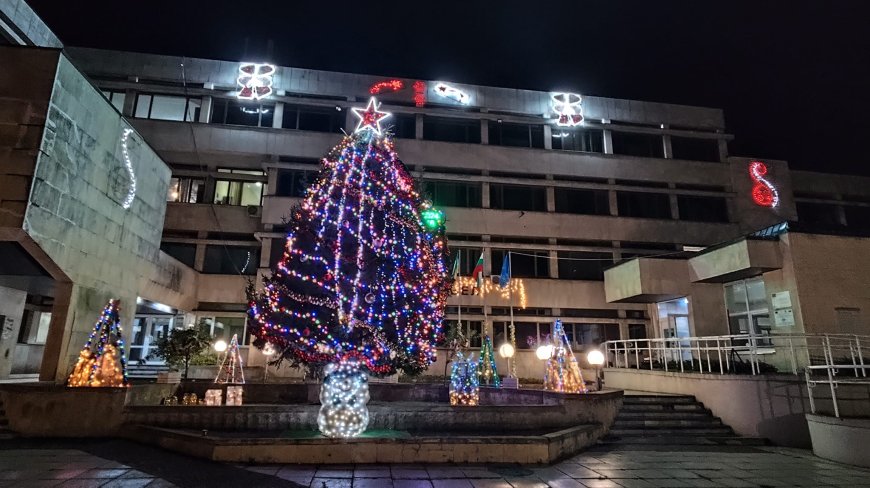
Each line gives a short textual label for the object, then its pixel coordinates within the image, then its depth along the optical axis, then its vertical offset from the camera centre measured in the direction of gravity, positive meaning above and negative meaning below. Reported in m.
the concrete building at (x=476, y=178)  29.30 +11.88
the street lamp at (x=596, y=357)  14.71 +0.06
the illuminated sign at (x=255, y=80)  30.44 +17.55
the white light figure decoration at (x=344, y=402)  9.32 -0.90
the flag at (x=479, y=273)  21.98 +3.91
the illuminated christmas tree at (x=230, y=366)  17.48 -0.41
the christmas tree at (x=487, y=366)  18.89 -0.33
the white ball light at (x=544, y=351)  16.30 +0.25
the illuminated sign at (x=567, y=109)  33.16 +17.32
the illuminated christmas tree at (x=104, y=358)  11.52 -0.08
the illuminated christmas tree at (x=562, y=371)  13.48 -0.35
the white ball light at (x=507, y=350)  19.41 +0.33
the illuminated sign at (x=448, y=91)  32.49 +17.96
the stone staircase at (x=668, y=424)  11.71 -1.68
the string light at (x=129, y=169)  16.66 +6.61
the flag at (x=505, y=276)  20.64 +3.54
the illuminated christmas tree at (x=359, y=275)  10.79 +1.92
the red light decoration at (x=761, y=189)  33.64 +12.05
